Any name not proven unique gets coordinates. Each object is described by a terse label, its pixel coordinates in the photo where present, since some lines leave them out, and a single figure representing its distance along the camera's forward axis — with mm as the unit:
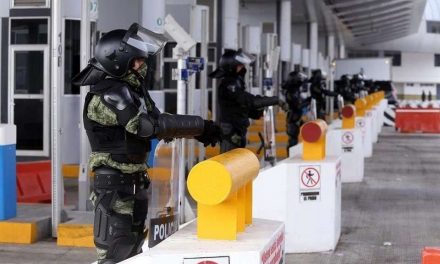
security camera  8383
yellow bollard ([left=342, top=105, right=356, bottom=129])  14672
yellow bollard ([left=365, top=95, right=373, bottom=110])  22855
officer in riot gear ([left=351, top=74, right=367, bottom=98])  26744
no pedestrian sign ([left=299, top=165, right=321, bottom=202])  7723
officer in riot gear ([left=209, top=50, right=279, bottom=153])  9570
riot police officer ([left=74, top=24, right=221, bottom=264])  4676
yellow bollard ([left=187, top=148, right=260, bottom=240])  3576
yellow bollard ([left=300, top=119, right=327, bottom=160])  7910
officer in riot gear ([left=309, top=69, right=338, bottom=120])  16875
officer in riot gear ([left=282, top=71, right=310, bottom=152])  14916
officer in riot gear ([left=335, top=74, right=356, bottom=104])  23188
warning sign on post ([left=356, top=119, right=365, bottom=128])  17469
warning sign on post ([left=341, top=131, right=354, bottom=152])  14258
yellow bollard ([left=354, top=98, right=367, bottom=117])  18969
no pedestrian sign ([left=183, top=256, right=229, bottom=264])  3472
